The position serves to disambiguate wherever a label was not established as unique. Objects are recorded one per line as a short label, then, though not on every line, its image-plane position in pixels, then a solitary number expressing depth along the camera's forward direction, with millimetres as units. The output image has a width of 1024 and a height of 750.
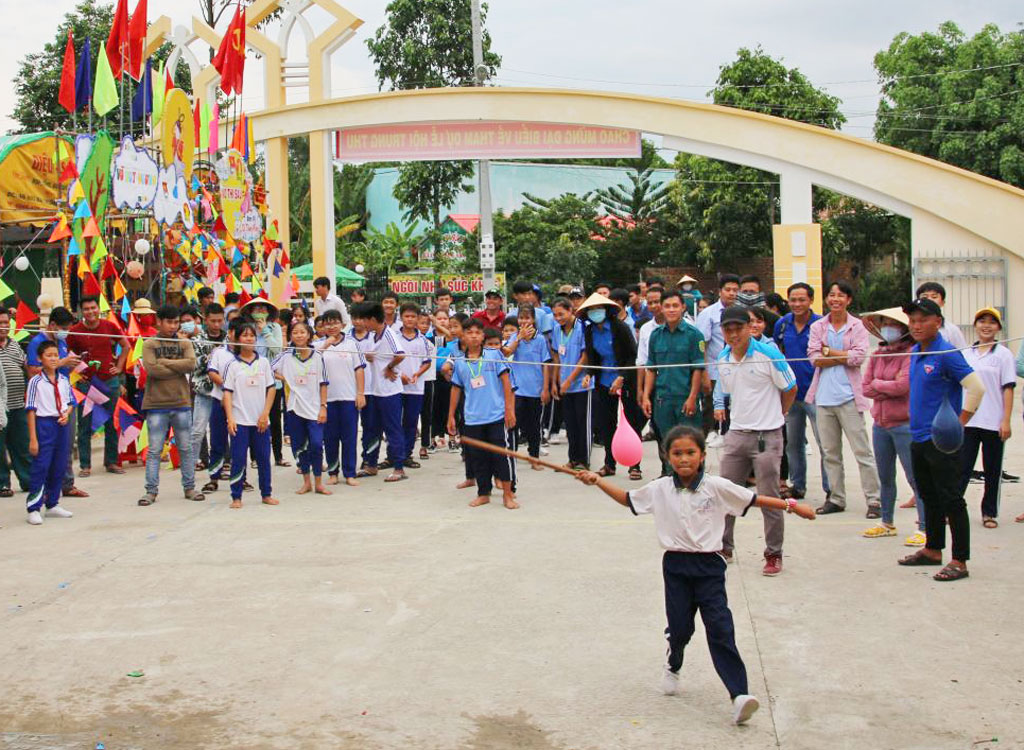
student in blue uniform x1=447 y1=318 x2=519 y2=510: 8852
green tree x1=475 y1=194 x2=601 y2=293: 30641
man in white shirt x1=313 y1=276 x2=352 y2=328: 12884
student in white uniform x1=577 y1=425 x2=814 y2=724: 4547
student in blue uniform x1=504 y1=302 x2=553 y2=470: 10625
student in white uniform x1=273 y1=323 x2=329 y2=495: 9430
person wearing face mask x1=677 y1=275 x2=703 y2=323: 12352
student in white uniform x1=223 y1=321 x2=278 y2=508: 8898
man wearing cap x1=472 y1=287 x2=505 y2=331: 11227
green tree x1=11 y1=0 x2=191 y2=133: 28250
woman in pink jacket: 6930
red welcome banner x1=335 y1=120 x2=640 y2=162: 17234
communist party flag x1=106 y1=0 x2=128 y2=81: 11375
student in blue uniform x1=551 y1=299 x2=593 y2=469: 10156
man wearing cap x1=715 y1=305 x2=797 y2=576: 6609
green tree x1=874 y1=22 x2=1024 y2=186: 28438
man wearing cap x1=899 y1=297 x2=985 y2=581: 6125
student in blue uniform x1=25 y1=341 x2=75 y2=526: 8258
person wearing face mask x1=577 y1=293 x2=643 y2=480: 10086
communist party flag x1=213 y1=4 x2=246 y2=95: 14430
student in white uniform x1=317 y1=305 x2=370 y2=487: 9875
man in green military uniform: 8453
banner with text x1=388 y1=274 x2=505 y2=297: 27031
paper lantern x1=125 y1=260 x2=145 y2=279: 11930
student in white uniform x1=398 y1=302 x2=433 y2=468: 10547
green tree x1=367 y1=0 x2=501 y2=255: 29891
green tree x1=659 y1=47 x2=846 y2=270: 29703
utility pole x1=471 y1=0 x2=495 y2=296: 21719
